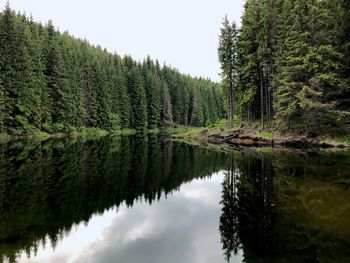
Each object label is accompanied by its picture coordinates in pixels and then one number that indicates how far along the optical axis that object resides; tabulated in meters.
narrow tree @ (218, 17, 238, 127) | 43.91
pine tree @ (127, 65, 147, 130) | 86.44
